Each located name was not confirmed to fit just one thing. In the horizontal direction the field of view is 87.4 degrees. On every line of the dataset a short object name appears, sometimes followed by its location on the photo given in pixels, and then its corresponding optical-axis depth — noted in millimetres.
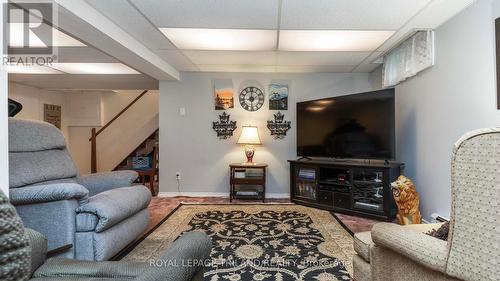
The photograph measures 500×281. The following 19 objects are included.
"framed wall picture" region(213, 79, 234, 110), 4324
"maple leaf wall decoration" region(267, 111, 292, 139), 4309
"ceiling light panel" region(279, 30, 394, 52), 2701
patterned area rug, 1823
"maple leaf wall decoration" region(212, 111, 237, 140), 4309
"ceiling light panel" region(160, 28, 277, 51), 2672
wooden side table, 3900
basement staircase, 5914
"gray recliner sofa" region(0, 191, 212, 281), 370
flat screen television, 3051
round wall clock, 4332
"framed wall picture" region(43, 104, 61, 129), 5755
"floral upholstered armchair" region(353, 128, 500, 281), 733
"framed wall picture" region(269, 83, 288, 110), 4332
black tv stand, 3031
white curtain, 2674
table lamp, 4074
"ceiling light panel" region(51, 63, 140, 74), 3820
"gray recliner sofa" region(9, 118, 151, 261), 1713
